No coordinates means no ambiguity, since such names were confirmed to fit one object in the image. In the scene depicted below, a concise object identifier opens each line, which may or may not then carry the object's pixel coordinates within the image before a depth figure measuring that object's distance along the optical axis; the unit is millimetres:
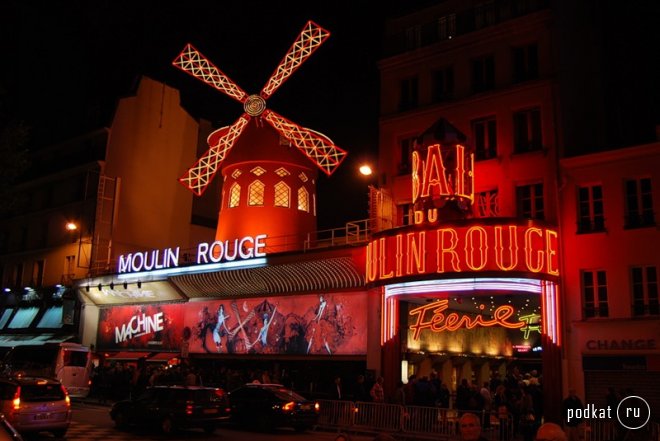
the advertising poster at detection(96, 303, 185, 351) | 30719
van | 26359
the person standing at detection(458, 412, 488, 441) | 5410
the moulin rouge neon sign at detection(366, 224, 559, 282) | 18375
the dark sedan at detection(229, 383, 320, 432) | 17386
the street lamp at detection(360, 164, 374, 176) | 20917
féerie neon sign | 19859
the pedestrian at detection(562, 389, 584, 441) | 13805
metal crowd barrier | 16031
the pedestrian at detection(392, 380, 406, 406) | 18766
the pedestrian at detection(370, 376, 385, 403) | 19359
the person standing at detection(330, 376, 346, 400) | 20256
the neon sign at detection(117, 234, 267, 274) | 26312
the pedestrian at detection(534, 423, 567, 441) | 4969
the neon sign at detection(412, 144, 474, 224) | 19812
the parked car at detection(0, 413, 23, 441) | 5738
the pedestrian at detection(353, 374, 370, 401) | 20156
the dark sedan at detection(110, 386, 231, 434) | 16250
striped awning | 23938
